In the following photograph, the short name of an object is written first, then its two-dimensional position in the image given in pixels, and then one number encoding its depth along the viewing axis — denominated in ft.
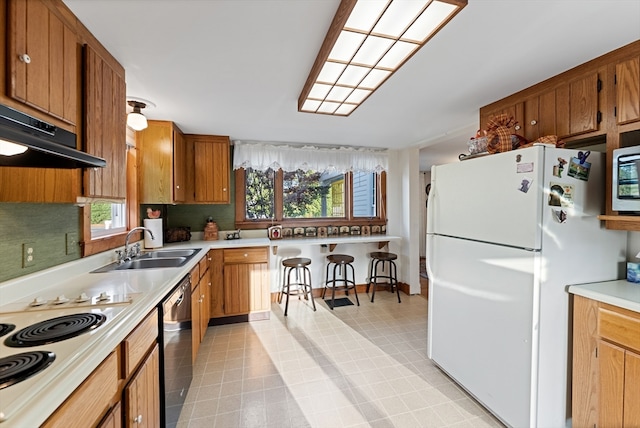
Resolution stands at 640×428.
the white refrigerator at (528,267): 4.86
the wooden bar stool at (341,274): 11.98
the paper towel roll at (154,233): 9.11
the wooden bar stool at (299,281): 11.07
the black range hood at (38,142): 2.51
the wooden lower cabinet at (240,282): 9.78
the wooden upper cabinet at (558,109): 5.51
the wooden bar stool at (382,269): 12.40
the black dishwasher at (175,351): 4.78
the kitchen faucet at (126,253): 6.96
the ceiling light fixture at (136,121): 6.75
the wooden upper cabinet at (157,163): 8.86
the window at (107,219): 6.85
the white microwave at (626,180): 4.67
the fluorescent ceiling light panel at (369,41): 3.80
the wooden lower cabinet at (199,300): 6.84
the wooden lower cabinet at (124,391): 2.46
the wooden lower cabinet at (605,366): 4.25
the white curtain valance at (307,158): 11.62
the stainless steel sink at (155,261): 6.51
